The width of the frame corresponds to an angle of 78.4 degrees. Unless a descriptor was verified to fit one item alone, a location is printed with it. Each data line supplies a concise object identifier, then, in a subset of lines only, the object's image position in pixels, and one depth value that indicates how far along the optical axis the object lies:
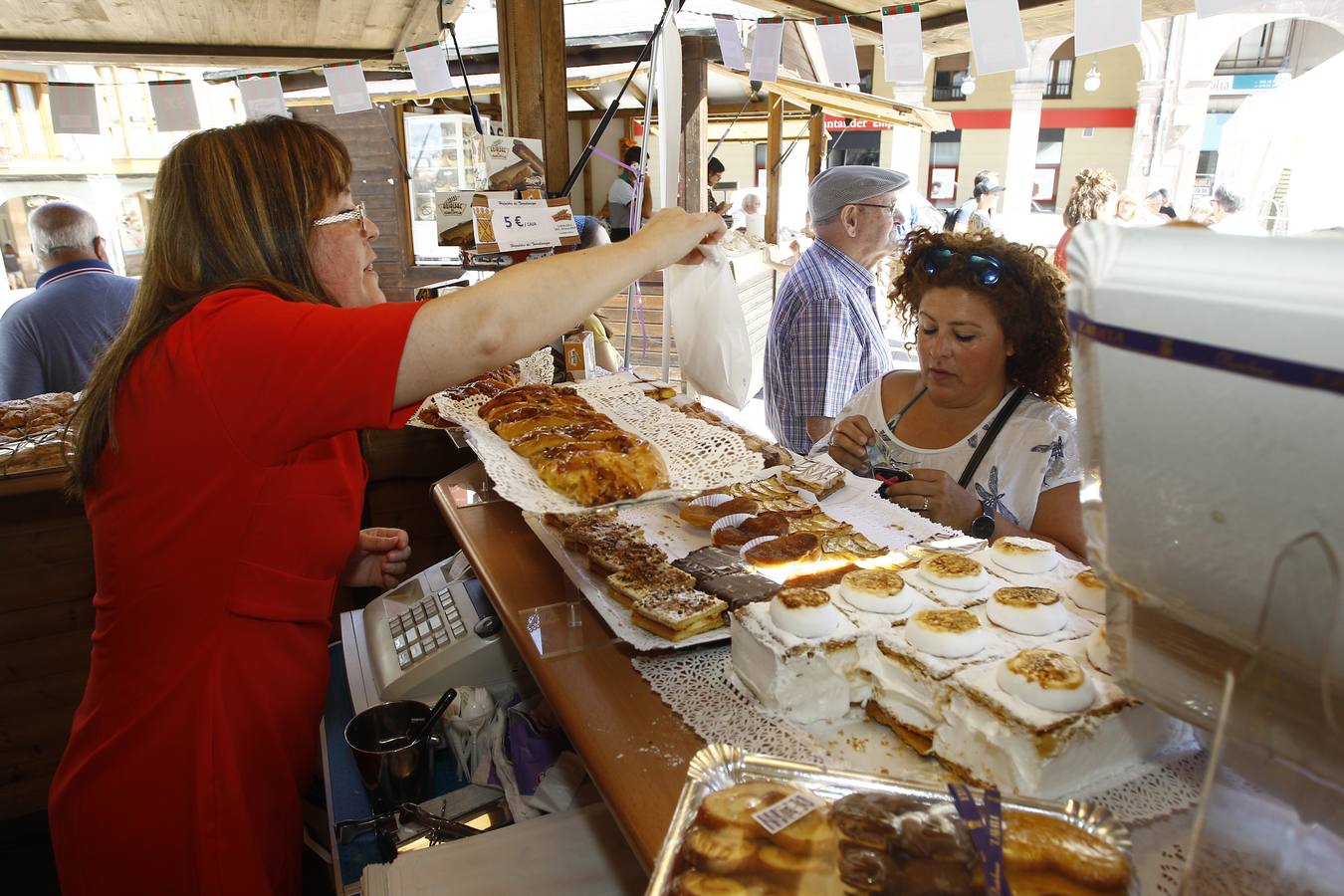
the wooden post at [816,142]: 8.88
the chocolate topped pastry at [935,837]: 0.76
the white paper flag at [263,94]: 4.36
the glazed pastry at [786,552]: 1.62
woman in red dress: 1.30
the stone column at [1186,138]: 17.55
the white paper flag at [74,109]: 4.53
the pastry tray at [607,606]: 1.46
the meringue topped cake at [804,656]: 1.25
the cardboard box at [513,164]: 3.10
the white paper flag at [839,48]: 3.35
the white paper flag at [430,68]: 3.83
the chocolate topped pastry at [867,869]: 0.74
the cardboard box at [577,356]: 3.17
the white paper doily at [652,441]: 1.73
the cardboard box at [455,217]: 3.12
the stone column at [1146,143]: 17.78
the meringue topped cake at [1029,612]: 1.25
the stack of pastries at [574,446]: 1.73
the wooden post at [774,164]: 8.44
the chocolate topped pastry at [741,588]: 1.45
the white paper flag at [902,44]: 2.99
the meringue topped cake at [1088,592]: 1.32
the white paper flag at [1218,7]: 2.15
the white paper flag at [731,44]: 3.48
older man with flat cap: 3.55
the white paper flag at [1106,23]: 2.42
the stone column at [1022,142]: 19.30
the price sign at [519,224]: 3.06
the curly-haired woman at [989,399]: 2.34
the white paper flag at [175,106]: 4.49
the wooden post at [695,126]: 6.45
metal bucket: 1.79
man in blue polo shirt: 4.20
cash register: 2.05
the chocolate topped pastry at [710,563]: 1.60
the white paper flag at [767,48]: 3.37
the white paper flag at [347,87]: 4.25
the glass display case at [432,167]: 8.77
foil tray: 0.83
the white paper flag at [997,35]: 2.66
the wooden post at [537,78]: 3.25
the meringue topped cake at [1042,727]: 1.04
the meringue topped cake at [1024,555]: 1.45
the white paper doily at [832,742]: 1.12
